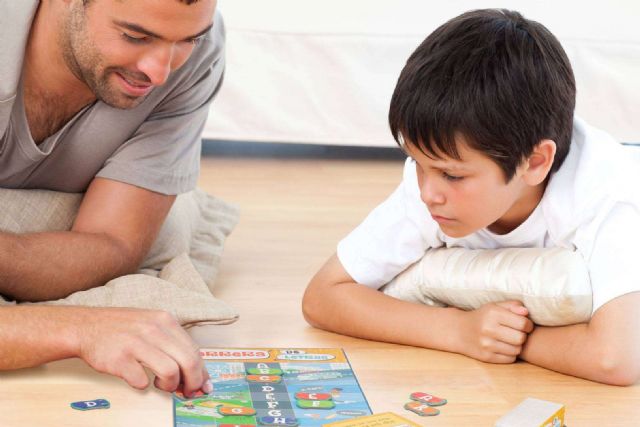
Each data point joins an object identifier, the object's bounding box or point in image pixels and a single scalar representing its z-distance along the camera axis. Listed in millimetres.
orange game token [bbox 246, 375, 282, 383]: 1488
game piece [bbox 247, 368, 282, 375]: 1507
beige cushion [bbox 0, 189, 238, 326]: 1581
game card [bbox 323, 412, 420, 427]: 1391
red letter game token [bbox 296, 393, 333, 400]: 1455
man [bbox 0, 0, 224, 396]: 1423
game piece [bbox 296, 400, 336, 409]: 1439
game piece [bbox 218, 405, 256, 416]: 1409
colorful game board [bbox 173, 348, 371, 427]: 1408
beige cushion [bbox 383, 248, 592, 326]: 1526
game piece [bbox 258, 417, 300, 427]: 1400
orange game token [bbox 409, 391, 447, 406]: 1471
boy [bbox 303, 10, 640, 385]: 1484
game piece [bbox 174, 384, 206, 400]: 1433
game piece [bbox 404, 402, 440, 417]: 1448
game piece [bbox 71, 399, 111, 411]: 1416
